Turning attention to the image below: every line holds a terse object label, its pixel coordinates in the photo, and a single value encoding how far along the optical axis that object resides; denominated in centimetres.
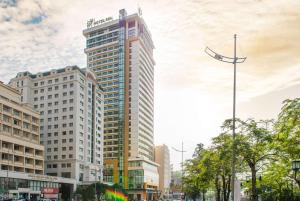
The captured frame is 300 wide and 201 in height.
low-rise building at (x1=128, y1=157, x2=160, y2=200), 9764
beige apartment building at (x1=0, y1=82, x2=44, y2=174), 5965
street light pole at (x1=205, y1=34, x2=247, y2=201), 1862
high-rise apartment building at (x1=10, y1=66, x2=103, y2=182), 7811
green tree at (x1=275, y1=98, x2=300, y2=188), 1961
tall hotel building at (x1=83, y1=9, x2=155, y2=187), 10014
